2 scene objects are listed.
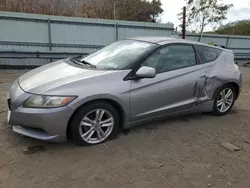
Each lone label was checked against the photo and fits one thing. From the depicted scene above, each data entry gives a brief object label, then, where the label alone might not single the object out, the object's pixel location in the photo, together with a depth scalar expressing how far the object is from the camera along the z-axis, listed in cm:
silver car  297
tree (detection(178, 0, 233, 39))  1795
